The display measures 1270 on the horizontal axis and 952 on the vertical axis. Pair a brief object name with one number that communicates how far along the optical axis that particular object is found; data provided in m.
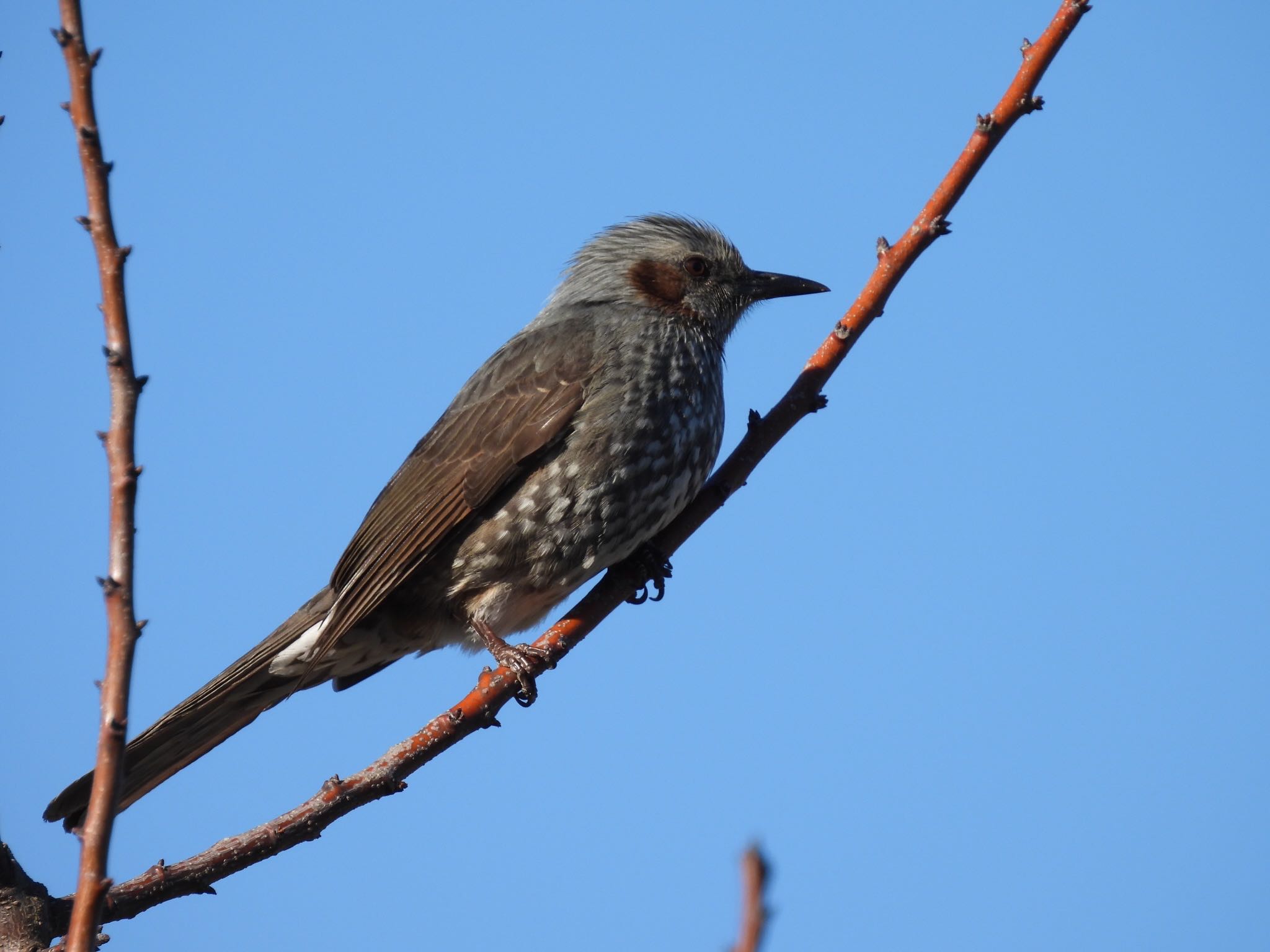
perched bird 9.91
